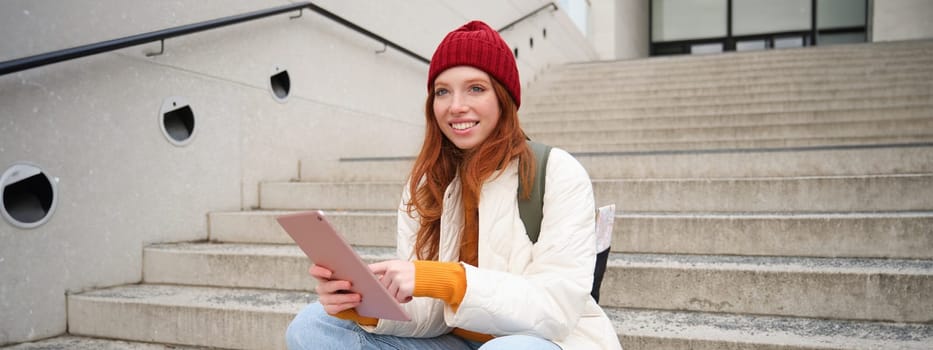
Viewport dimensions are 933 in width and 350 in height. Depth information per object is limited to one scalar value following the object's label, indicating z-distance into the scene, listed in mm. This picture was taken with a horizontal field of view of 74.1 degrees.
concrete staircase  2008
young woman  1117
